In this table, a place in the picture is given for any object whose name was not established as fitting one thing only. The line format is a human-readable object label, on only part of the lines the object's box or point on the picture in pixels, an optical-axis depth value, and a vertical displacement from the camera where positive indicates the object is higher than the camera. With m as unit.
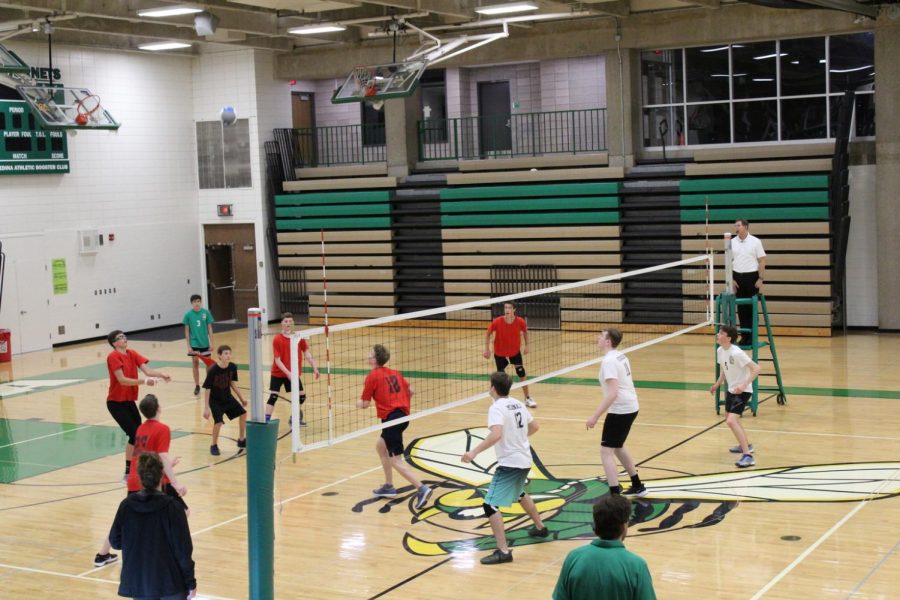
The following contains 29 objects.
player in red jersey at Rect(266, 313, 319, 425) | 13.78 -1.71
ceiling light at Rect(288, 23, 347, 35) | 21.89 +3.95
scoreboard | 22.44 +1.87
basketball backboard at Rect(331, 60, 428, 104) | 17.73 +2.27
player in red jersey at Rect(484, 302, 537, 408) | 14.94 -1.69
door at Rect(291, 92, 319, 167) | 27.16 +2.53
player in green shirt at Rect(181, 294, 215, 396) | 16.97 -1.60
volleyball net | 18.34 -2.56
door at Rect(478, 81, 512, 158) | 27.25 +2.45
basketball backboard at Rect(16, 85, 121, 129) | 17.84 +2.11
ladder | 14.28 -1.63
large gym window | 21.45 +2.35
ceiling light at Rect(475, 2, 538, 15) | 19.41 +3.74
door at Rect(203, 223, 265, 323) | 26.89 -1.08
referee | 15.04 -0.82
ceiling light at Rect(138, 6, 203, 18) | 19.12 +3.89
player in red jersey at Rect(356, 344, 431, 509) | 10.67 -1.79
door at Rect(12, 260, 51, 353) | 23.00 -1.55
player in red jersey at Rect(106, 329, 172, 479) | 11.56 -1.65
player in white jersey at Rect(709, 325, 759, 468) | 11.69 -1.90
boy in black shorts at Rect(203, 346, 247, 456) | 13.07 -2.00
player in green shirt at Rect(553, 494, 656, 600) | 4.84 -1.61
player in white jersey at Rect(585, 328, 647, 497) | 9.93 -1.78
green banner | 23.72 -0.97
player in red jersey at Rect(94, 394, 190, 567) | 9.02 -1.75
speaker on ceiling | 18.36 +3.45
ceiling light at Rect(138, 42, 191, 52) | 24.11 +4.08
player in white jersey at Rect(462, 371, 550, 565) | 9.00 -2.05
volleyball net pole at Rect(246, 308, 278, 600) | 6.47 -1.68
